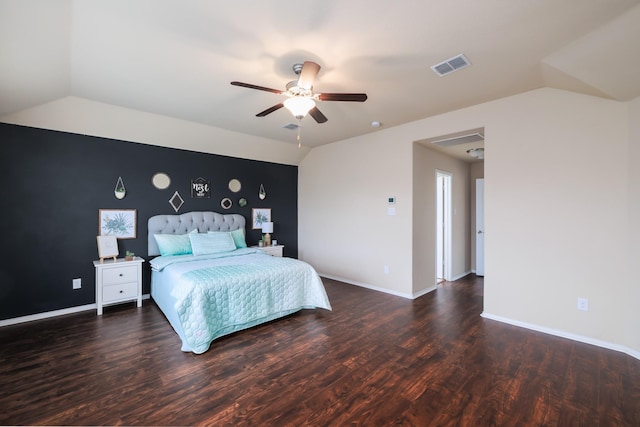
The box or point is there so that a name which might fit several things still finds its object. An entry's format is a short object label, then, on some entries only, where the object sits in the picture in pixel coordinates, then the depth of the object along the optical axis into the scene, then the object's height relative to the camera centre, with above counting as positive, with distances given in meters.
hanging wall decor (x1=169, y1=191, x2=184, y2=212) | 4.68 +0.21
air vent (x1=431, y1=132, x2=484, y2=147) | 3.92 +1.12
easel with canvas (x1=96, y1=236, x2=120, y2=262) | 3.86 -0.47
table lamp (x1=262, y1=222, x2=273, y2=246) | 5.54 -0.32
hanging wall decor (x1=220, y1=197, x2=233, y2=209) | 5.28 +0.21
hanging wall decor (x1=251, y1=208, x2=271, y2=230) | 5.72 -0.05
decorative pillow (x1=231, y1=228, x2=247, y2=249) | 4.92 -0.43
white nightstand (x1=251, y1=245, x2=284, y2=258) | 5.36 -0.69
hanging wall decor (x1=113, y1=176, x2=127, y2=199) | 4.14 +0.35
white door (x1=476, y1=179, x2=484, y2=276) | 5.91 -0.26
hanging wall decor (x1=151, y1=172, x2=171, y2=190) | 4.50 +0.54
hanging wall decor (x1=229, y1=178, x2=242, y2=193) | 5.40 +0.56
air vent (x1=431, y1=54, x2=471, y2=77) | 2.53 +1.41
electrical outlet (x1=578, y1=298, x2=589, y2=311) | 2.92 -0.95
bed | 2.78 -0.79
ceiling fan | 2.34 +1.06
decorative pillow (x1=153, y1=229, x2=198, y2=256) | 4.21 -0.46
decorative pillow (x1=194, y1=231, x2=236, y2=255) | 4.30 -0.46
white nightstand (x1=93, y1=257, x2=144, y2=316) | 3.67 -0.92
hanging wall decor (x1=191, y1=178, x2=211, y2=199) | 4.91 +0.45
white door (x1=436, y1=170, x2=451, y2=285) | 5.54 -0.27
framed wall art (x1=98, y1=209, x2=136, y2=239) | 4.03 -0.14
